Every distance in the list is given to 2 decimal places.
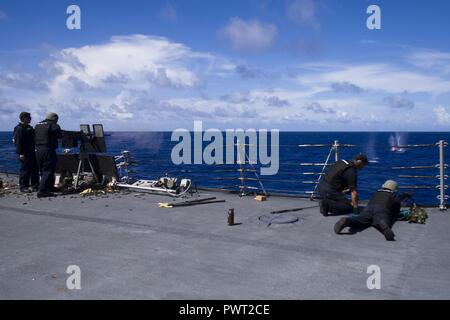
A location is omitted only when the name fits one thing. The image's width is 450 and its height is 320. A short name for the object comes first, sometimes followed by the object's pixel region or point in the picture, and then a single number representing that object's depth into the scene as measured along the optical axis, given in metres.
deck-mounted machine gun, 12.57
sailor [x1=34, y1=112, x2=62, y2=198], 11.56
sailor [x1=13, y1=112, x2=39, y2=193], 11.97
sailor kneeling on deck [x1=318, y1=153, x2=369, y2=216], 8.73
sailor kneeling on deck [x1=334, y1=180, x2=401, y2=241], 7.35
